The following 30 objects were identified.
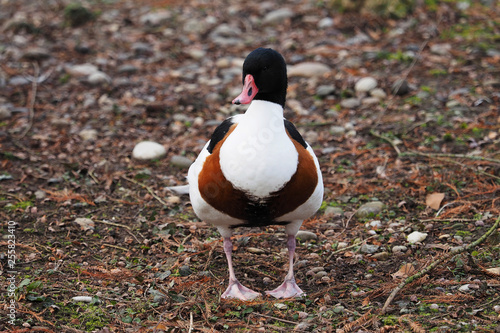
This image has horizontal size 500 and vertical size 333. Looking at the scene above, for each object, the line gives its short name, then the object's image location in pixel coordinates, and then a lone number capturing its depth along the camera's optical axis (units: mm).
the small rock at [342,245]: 10078
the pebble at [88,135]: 14492
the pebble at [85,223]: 10539
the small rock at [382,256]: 9562
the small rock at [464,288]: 8115
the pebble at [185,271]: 9310
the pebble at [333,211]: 11180
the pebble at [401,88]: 15539
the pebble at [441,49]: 17656
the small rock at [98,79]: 17062
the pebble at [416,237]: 9867
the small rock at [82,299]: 8219
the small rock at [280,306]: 8352
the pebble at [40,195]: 11406
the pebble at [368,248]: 9766
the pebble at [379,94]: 15680
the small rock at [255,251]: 10203
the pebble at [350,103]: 15527
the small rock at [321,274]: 9242
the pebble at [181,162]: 13172
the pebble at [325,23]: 20312
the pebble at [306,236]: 10484
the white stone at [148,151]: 13492
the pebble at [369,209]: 10992
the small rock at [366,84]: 16016
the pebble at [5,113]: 15047
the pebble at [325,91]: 16109
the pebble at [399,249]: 9680
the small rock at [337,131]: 14328
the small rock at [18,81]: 16969
